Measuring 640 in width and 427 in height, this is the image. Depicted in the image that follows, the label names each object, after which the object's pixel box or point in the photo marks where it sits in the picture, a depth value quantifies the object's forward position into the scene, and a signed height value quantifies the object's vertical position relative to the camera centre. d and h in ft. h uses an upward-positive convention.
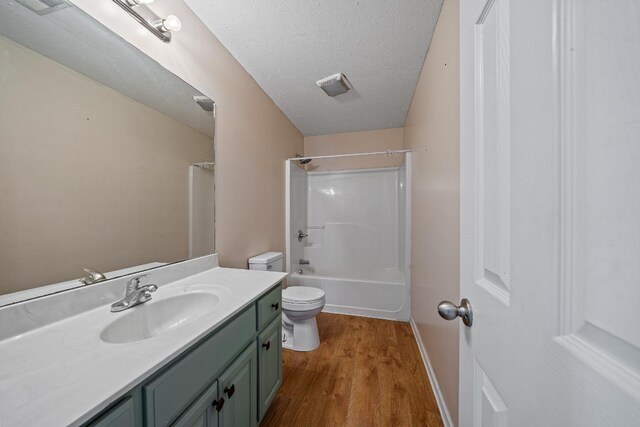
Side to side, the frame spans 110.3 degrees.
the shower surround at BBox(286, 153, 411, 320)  8.52 -0.77
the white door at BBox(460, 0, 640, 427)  0.73 +0.00
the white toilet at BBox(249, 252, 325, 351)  5.90 -2.61
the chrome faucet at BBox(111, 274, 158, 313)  2.85 -1.10
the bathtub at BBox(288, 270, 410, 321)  7.89 -3.01
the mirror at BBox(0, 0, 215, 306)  2.28 +0.75
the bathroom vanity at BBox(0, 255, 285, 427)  1.56 -1.24
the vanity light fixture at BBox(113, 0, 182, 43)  3.22 +3.00
